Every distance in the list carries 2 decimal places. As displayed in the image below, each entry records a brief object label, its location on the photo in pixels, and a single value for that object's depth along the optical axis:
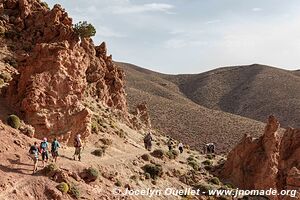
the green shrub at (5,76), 36.47
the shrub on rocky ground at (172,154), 41.87
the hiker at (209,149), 61.38
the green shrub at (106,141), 36.38
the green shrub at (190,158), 46.83
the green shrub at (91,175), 27.50
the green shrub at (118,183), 29.58
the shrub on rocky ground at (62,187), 24.95
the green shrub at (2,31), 45.56
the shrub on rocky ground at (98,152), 32.88
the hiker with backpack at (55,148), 26.62
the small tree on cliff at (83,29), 50.03
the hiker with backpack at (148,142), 42.81
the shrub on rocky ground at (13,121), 28.27
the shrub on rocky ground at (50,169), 25.39
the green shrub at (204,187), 36.22
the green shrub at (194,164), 42.78
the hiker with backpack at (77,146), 28.59
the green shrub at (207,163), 47.64
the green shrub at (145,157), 36.47
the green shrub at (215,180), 39.58
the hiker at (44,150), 25.77
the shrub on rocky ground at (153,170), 34.28
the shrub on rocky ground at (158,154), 39.49
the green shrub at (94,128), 37.12
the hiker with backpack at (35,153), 24.91
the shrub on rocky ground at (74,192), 25.45
